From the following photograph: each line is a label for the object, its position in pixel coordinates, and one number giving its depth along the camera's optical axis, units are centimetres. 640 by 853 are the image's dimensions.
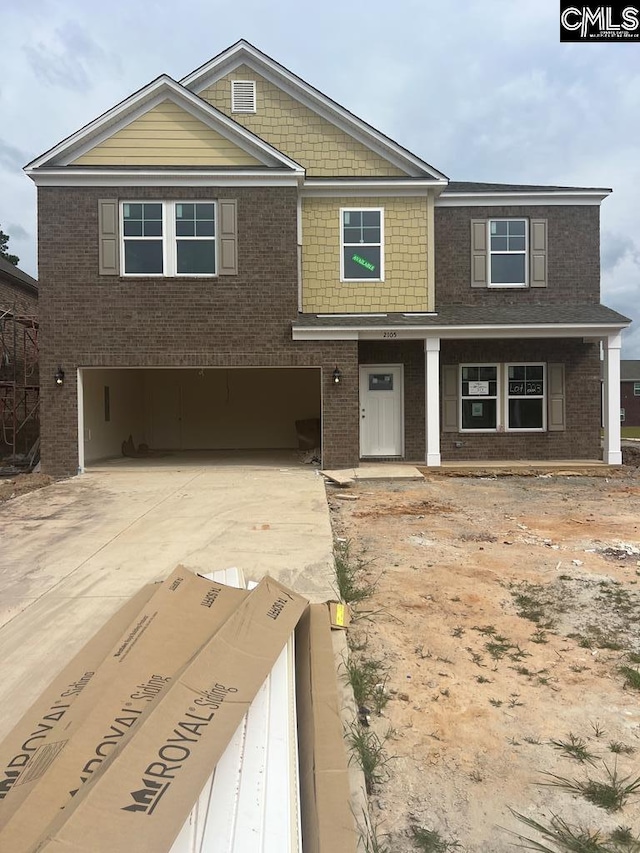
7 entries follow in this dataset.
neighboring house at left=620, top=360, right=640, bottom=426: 4428
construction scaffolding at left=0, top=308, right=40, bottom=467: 1577
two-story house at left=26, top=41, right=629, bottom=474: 1215
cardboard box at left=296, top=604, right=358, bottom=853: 225
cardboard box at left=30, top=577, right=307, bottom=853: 196
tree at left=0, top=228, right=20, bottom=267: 4099
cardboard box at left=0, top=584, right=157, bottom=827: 241
